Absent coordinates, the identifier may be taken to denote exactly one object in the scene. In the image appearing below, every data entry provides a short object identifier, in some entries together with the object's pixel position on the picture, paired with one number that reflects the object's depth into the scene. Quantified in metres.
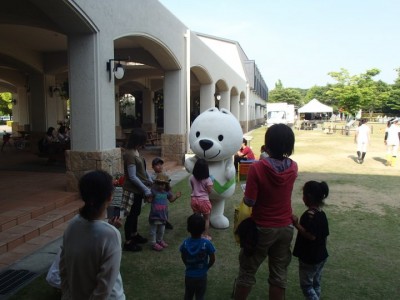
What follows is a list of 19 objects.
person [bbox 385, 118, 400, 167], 12.05
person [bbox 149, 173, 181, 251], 4.73
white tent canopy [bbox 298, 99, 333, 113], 31.80
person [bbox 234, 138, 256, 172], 9.94
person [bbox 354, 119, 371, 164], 12.50
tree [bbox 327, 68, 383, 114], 30.09
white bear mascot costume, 5.49
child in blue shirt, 3.04
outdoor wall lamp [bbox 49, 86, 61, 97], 13.65
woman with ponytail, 1.93
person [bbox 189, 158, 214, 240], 4.92
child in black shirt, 3.17
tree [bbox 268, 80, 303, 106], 84.62
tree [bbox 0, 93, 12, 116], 37.56
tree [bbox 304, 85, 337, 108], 84.83
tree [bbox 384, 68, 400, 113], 56.41
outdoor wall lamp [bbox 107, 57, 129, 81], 7.43
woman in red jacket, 2.88
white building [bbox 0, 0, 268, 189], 6.85
